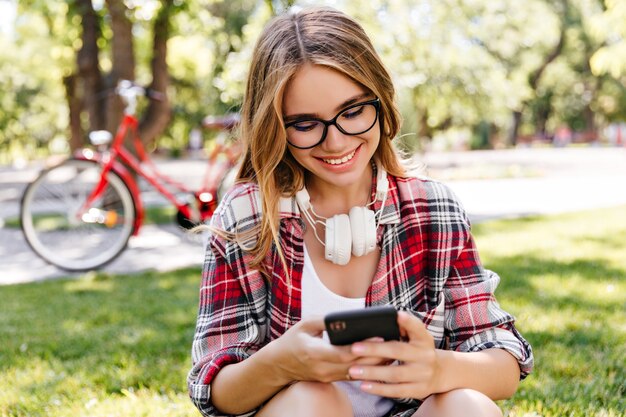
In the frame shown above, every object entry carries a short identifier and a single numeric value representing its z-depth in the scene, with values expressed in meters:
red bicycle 5.00
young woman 1.57
